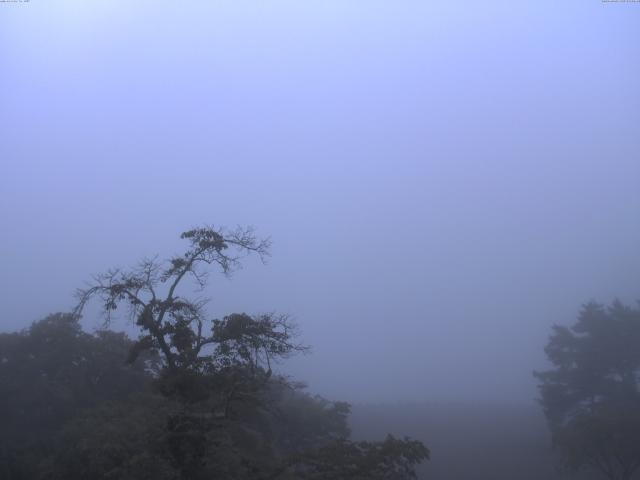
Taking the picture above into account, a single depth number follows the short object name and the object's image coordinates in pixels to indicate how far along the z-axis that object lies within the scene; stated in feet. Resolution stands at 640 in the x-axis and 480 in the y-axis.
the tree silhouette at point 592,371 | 159.94
